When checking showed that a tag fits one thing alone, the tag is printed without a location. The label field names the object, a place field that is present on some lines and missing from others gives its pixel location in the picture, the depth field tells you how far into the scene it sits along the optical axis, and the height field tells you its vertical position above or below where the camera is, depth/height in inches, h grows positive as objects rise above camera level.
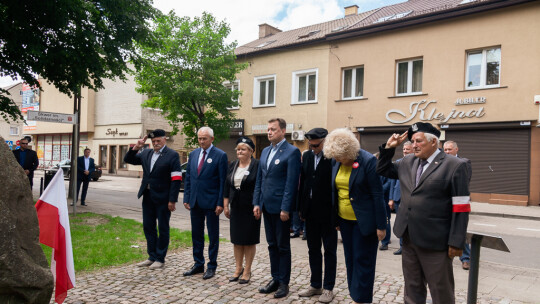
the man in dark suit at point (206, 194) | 227.8 -27.0
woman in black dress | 213.8 -33.4
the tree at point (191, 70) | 791.7 +142.7
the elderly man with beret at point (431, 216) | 136.9 -21.6
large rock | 113.2 -29.2
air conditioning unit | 855.7 +25.1
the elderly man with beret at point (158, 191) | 239.5 -27.2
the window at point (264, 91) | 943.7 +125.4
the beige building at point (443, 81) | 629.0 +121.0
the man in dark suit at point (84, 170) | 526.4 -37.4
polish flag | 158.1 -35.5
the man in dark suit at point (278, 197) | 193.3 -23.5
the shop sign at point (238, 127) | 970.7 +42.9
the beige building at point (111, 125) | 1400.1 +59.3
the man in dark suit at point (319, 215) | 186.2 -29.9
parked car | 1019.6 -76.4
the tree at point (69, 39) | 388.5 +101.6
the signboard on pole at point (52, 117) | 377.8 +21.3
